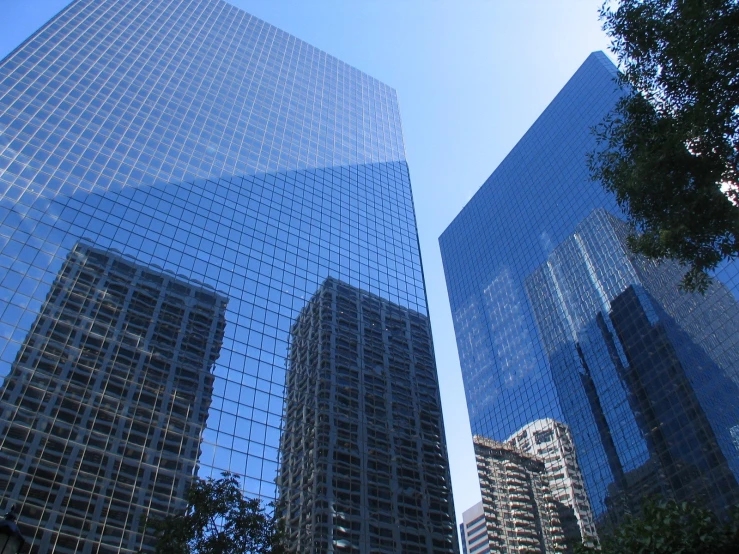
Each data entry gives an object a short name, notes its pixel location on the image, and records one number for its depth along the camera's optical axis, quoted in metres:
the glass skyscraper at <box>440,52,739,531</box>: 56.28
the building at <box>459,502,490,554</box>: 117.25
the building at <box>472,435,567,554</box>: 73.62
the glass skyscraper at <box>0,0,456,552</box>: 35.78
